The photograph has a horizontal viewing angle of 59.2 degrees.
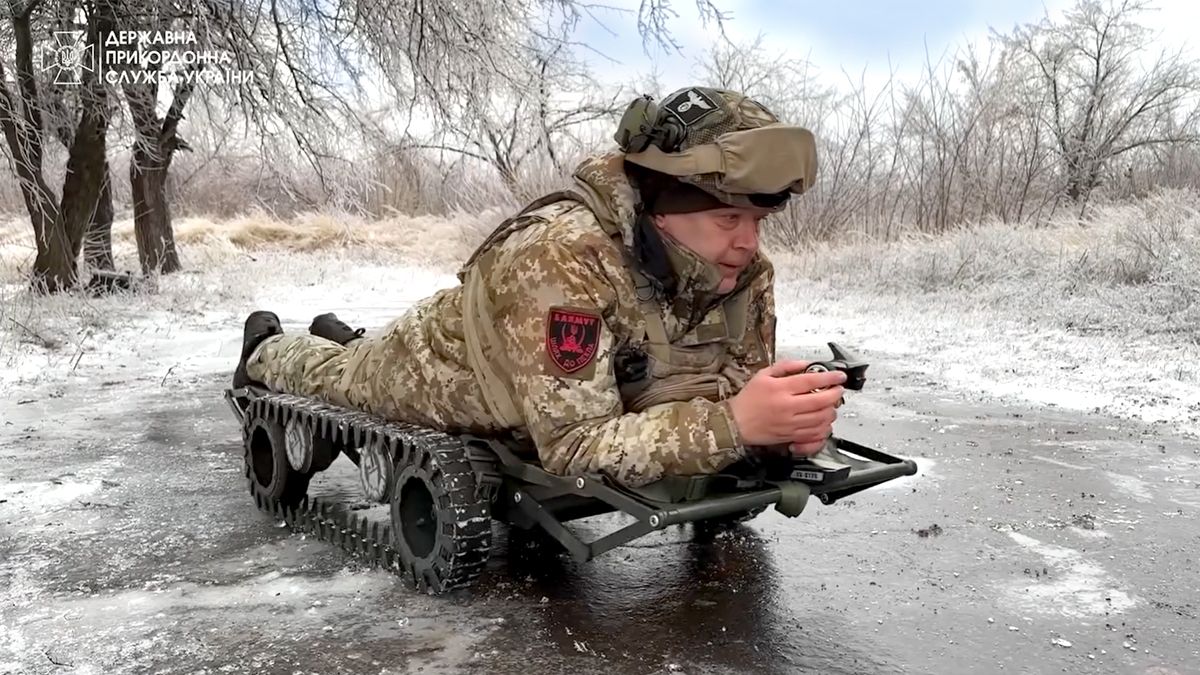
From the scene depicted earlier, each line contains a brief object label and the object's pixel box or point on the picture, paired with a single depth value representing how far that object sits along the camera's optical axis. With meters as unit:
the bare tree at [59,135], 10.05
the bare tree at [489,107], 10.53
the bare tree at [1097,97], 20.73
